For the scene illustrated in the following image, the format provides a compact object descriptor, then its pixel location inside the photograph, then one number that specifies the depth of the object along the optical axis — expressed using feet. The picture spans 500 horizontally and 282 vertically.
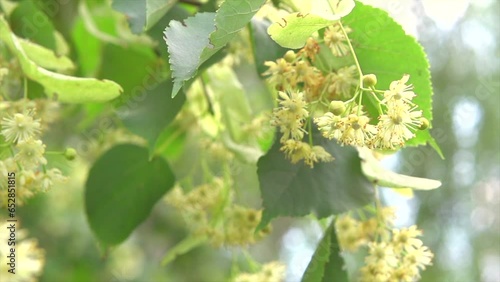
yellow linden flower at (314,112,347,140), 2.18
